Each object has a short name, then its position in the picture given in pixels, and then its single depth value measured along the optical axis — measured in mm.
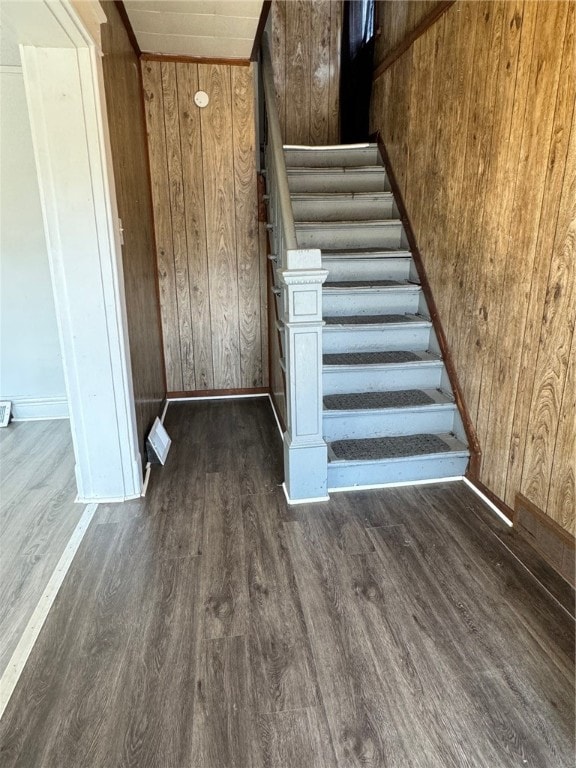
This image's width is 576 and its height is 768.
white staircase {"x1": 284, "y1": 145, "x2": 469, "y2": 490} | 2570
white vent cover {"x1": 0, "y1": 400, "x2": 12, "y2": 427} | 3557
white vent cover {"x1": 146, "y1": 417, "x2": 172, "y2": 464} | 2816
